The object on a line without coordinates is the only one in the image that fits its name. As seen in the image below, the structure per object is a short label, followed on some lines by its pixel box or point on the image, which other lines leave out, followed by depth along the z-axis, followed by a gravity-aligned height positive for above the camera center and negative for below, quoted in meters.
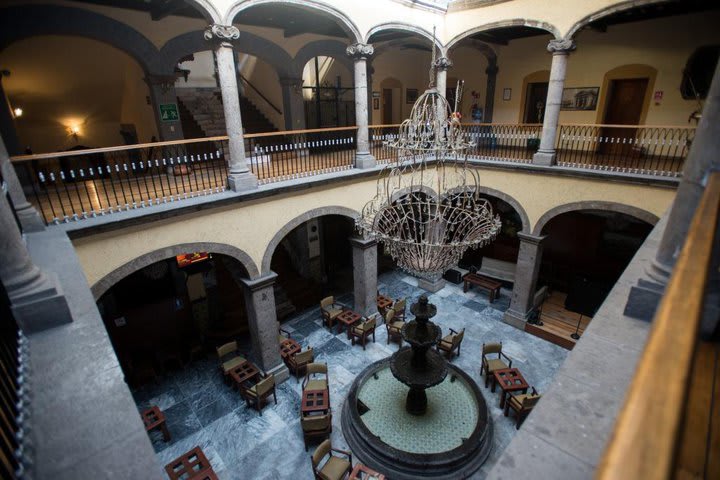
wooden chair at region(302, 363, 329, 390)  7.62 -5.13
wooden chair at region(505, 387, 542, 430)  6.88 -5.17
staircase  11.16 -0.14
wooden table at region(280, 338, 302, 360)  8.70 -5.18
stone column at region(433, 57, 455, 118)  10.02 +0.74
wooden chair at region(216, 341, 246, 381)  8.30 -5.14
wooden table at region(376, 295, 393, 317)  10.52 -5.11
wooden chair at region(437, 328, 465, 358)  8.85 -5.18
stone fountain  6.32 -5.45
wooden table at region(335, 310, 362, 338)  9.76 -5.12
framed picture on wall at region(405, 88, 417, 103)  15.19 +0.24
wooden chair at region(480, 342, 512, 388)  8.06 -5.17
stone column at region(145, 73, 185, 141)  8.29 +0.23
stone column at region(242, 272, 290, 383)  7.70 -4.17
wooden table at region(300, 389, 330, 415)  7.02 -5.13
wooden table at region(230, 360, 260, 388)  7.91 -5.17
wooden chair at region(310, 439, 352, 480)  5.87 -5.21
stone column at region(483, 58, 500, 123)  12.73 +0.31
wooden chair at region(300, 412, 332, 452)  6.71 -5.18
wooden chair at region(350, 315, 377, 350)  9.35 -5.13
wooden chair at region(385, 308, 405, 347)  9.43 -5.09
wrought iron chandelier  4.79 -1.60
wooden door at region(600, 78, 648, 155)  10.52 -0.34
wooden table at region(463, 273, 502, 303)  11.38 -5.14
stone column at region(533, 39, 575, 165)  8.41 +0.00
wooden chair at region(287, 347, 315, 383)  8.35 -5.16
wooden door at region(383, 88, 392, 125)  14.74 -0.11
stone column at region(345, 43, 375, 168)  8.38 +0.07
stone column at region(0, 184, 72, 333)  2.68 -1.15
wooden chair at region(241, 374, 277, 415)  7.43 -5.16
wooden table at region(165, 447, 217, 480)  5.82 -5.15
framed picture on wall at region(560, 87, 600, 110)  11.14 -0.06
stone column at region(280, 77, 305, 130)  10.74 +0.06
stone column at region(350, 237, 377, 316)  9.66 -4.10
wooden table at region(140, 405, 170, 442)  6.88 -5.20
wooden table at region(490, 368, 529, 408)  7.38 -5.14
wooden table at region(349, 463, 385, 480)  5.83 -5.22
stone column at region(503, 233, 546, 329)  9.63 -4.33
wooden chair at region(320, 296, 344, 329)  10.12 -5.13
